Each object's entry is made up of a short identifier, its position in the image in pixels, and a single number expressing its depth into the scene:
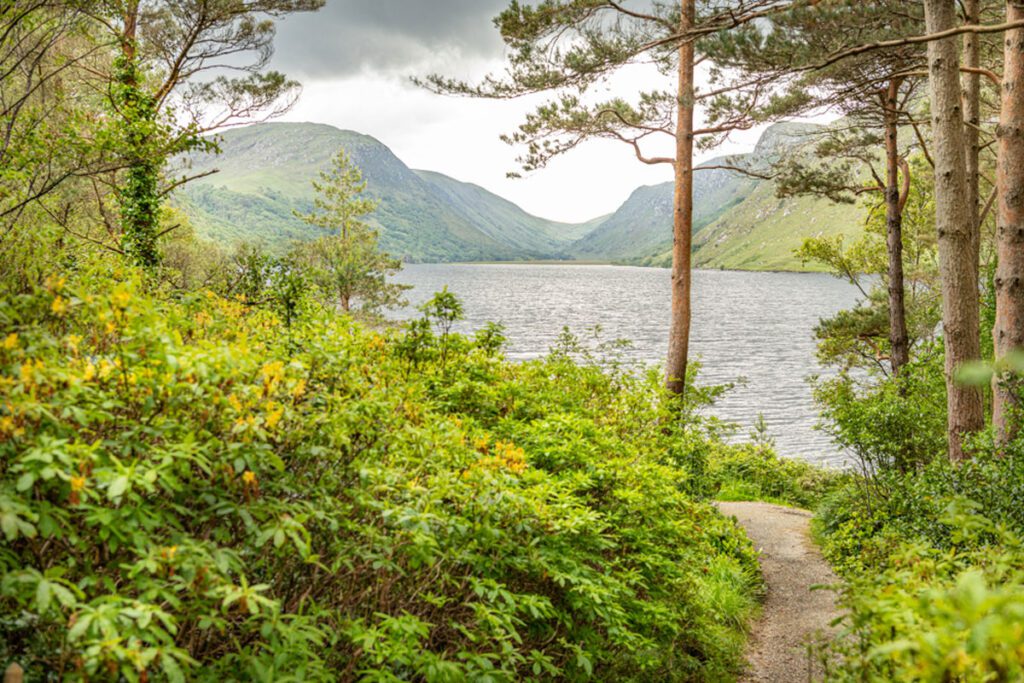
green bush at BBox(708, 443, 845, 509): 15.80
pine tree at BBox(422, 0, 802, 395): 9.66
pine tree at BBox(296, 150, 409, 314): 38.12
